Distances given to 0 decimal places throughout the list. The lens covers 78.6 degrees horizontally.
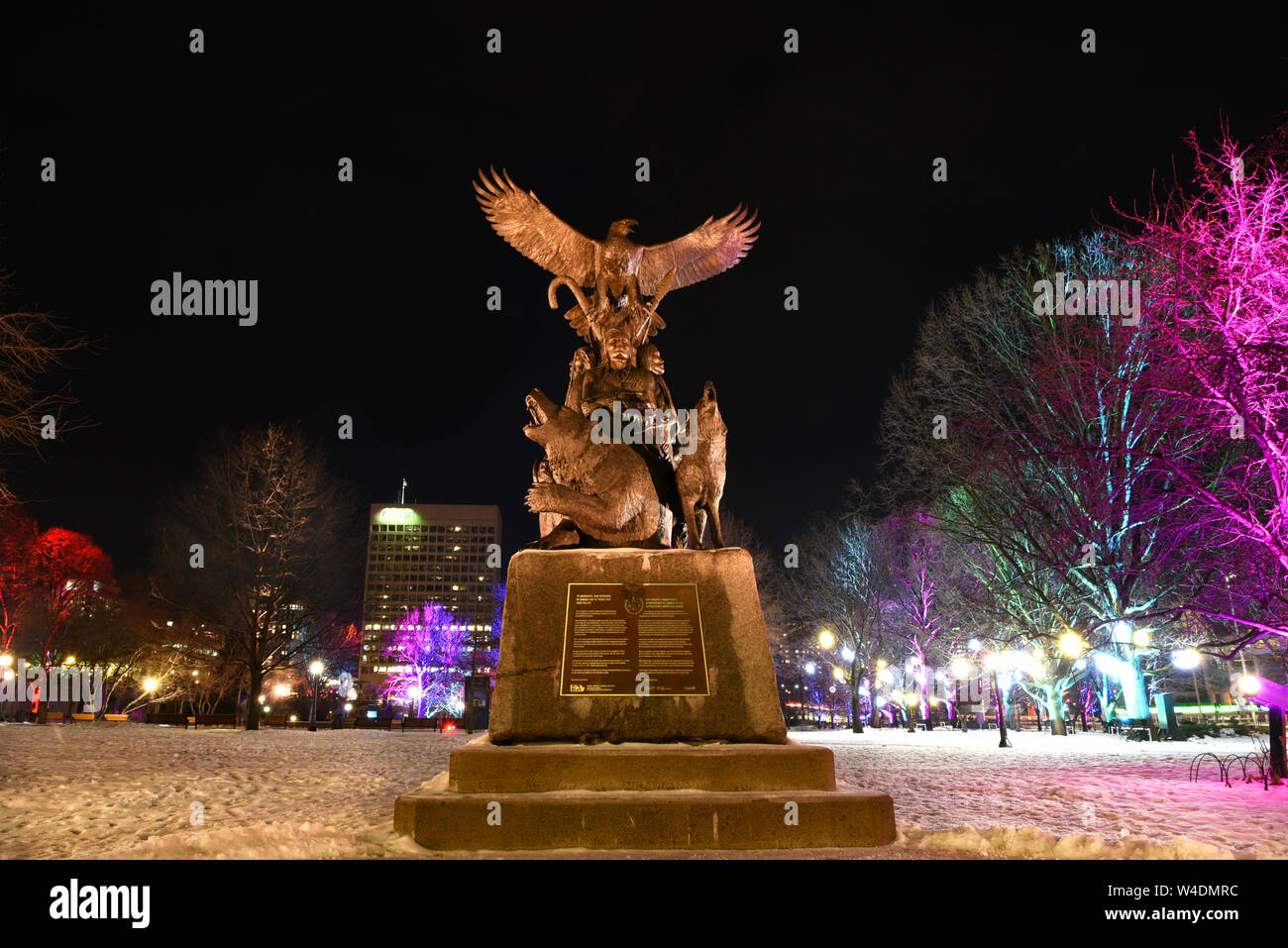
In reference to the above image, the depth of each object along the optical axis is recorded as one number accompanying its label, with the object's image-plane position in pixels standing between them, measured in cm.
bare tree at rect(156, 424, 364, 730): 2791
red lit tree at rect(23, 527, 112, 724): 3409
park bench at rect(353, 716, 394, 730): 3919
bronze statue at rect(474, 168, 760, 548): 716
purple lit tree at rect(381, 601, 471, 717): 5775
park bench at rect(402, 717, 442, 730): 3619
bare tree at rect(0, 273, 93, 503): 1038
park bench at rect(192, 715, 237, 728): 3117
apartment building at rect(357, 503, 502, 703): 10281
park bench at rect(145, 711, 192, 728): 3141
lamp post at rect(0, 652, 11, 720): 3050
